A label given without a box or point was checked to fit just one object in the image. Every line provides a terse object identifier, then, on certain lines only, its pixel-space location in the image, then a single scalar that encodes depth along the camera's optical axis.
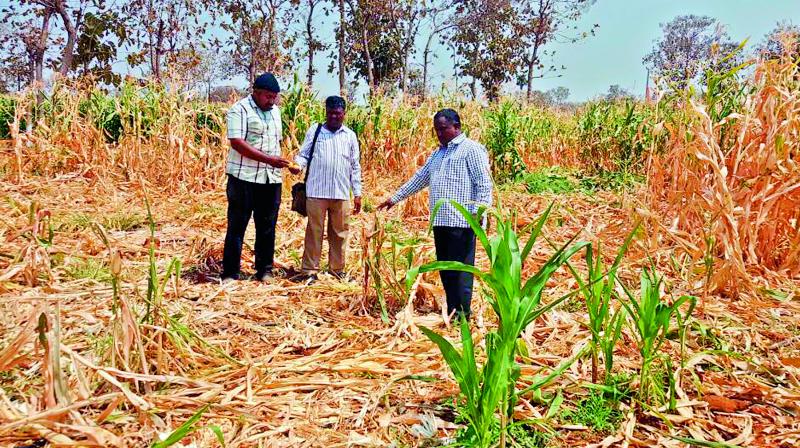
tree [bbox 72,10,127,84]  13.09
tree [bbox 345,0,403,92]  22.55
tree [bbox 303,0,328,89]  23.31
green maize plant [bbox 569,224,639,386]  2.32
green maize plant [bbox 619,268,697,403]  2.32
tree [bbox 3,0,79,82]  11.12
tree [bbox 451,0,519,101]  26.58
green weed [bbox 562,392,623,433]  2.27
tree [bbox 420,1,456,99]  24.53
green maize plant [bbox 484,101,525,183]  8.83
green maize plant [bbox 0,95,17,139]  12.30
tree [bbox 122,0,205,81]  18.39
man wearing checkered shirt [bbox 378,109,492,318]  3.44
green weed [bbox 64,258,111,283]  3.93
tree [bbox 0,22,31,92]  20.73
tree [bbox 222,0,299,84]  19.92
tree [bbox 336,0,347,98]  21.88
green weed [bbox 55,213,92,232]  5.31
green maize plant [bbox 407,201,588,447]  1.99
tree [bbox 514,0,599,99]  26.95
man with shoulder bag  4.25
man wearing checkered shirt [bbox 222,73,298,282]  4.00
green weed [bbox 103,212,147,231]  5.73
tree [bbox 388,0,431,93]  23.47
